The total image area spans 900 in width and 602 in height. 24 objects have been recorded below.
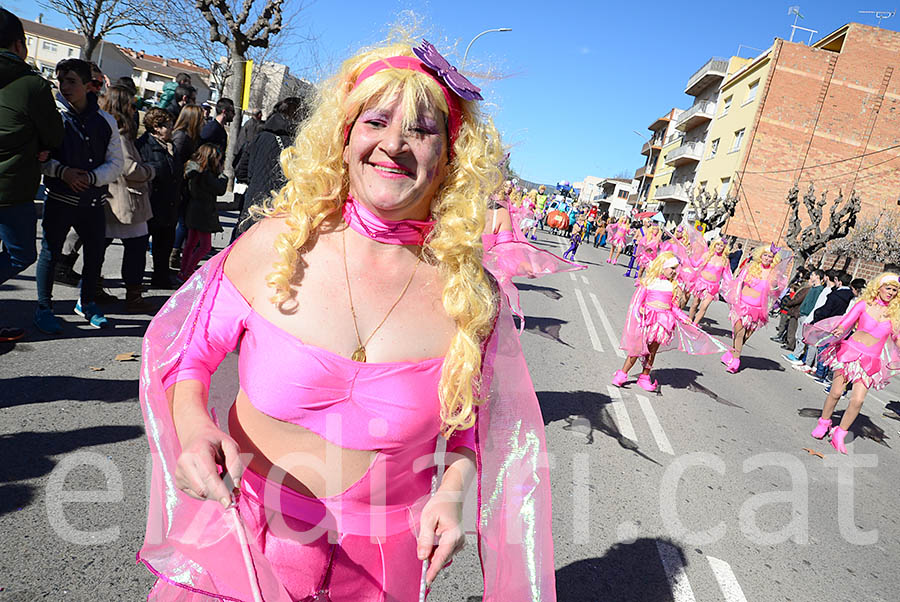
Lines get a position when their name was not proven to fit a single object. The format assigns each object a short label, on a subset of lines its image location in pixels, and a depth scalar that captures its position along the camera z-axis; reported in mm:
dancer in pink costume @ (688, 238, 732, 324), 12852
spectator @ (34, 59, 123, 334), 4711
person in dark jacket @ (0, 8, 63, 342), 3943
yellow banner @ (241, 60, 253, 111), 12727
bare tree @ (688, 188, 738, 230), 34438
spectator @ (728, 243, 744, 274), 23728
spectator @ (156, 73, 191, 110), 8852
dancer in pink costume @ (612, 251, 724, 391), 7258
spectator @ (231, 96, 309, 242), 4594
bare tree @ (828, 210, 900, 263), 22781
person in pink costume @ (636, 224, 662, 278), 17916
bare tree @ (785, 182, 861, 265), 21562
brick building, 34969
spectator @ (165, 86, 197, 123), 8102
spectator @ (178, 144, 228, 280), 6844
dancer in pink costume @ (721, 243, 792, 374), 10086
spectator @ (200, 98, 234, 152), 7000
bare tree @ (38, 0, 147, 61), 24766
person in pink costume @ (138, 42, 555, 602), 1416
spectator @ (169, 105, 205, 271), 6617
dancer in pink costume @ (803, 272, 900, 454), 7031
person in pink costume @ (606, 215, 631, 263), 27219
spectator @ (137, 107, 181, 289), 6312
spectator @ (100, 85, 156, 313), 5691
